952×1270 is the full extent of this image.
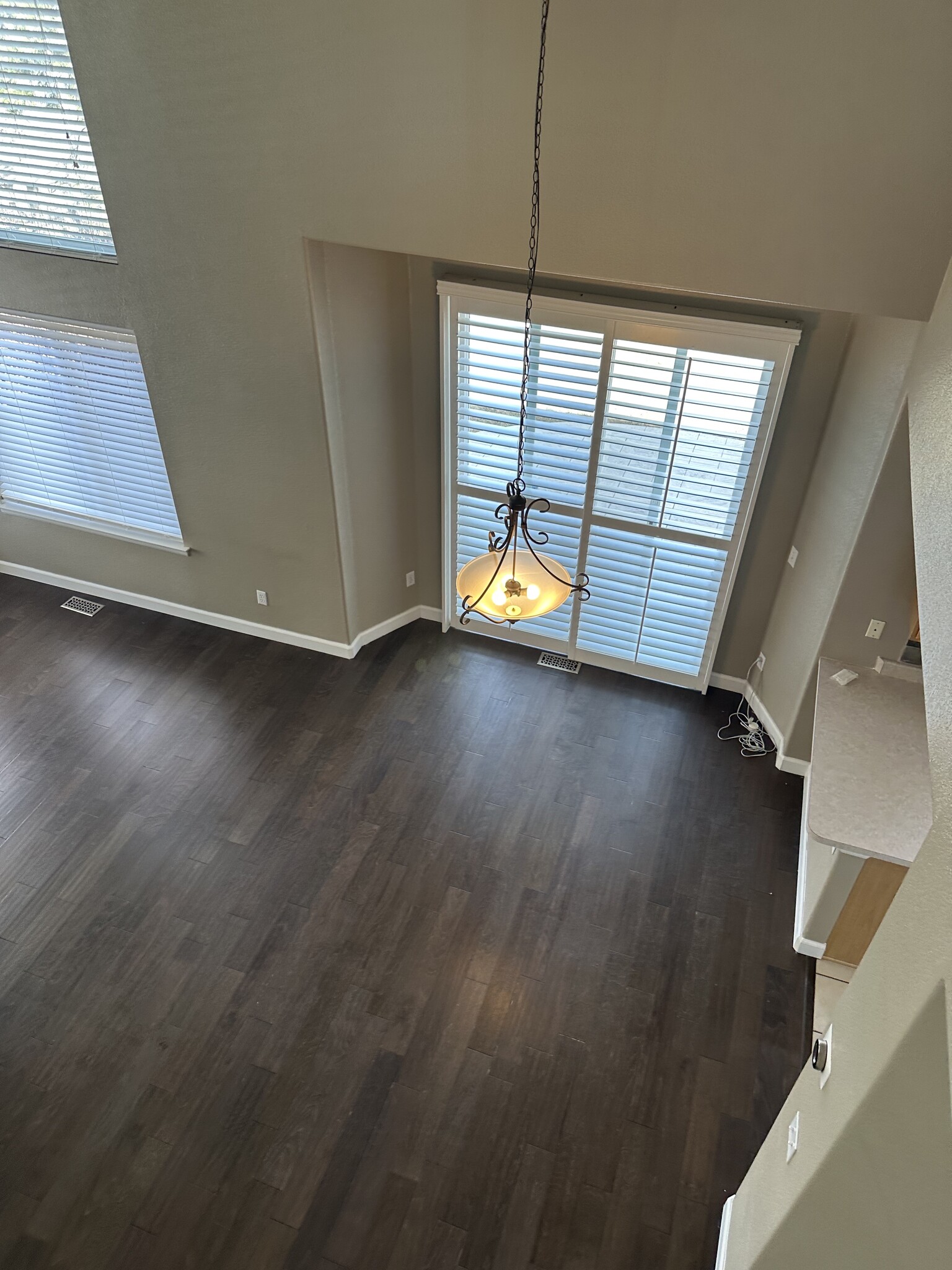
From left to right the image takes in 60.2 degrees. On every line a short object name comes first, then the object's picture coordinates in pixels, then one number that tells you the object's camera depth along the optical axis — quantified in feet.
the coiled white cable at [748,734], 18.33
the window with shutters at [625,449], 15.78
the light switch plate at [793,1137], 8.91
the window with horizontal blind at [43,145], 14.90
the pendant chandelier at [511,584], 10.46
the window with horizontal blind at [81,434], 18.43
